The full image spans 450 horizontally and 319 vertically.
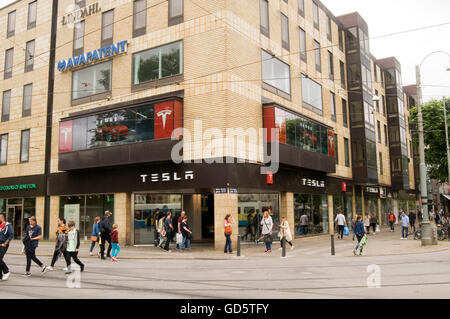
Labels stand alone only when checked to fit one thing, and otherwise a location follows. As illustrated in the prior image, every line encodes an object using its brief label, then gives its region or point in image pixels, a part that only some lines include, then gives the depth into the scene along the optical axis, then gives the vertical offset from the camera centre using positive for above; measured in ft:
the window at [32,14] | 96.22 +48.00
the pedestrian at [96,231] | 56.36 -3.30
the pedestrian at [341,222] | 80.37 -3.63
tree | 120.47 +20.81
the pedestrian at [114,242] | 51.29 -4.50
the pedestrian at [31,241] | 38.27 -3.14
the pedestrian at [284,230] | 58.15 -3.71
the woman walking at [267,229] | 57.36 -3.50
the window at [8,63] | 99.74 +37.53
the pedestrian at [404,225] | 74.95 -4.28
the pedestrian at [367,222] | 94.17 -4.35
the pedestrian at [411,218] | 95.20 -3.61
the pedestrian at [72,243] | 38.91 -3.45
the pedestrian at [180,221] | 61.52 -2.24
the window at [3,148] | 96.94 +15.24
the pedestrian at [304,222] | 82.28 -3.66
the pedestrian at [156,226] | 68.09 -3.38
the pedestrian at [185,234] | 61.41 -4.37
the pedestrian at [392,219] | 100.22 -3.94
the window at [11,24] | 100.99 +47.82
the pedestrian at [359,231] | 54.12 -3.80
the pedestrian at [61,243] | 39.34 -3.50
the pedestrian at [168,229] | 61.82 -3.50
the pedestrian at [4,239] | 34.09 -2.63
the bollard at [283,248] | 53.11 -5.78
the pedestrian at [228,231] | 57.61 -3.66
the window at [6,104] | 98.27 +26.40
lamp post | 62.59 +2.29
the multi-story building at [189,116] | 64.44 +16.43
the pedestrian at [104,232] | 50.90 -3.15
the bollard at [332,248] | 53.52 -6.09
